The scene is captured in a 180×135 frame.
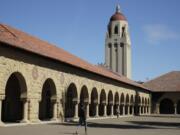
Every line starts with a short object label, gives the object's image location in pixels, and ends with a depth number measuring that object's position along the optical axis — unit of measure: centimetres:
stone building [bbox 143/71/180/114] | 5169
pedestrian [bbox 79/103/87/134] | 1530
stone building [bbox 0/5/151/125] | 1836
